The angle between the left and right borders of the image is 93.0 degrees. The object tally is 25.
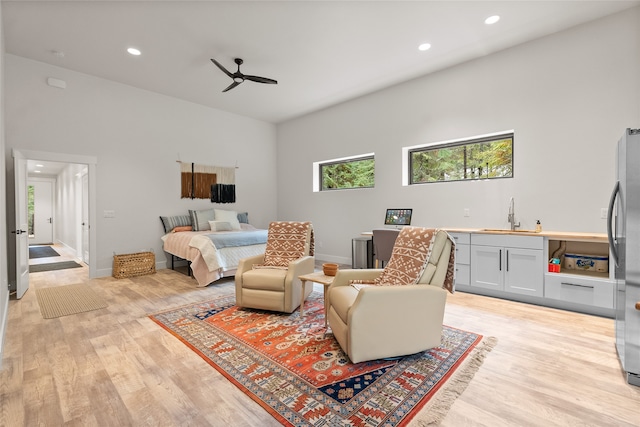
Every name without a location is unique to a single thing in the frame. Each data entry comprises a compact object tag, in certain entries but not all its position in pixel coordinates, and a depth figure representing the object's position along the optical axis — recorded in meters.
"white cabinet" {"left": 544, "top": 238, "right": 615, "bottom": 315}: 3.04
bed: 4.39
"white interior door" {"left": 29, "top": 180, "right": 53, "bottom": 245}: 9.88
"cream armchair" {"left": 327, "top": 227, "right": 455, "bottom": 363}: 2.08
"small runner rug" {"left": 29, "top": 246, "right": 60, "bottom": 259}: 7.30
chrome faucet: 3.85
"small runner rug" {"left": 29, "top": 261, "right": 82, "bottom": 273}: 5.61
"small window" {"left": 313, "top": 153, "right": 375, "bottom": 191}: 5.87
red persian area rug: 1.67
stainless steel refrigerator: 1.93
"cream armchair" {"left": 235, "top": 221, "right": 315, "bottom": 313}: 3.09
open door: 3.83
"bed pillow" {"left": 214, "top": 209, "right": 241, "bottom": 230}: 5.88
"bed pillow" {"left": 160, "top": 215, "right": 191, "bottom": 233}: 5.68
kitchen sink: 3.64
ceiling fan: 4.14
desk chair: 3.90
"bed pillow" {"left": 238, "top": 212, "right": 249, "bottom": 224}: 6.63
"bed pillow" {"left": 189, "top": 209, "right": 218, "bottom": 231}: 5.77
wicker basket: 4.89
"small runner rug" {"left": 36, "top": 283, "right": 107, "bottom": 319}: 3.30
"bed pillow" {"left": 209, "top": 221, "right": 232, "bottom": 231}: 5.61
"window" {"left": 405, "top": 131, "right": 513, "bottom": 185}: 4.19
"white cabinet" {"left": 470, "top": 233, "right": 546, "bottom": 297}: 3.41
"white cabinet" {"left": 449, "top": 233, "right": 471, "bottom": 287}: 3.92
